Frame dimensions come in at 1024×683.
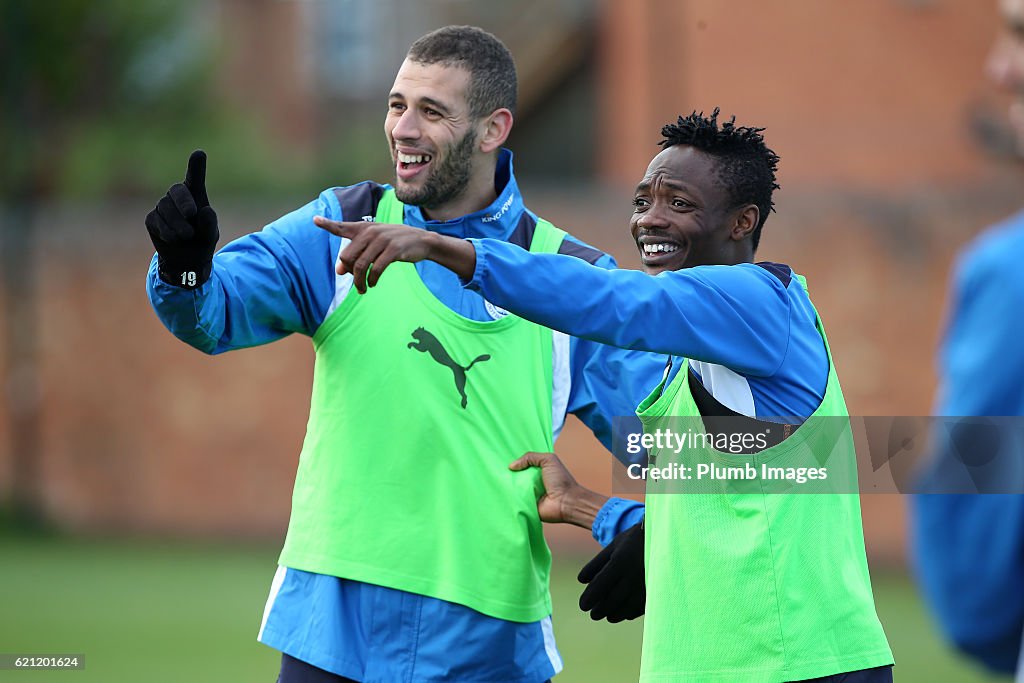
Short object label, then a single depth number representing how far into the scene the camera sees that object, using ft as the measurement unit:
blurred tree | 115.14
